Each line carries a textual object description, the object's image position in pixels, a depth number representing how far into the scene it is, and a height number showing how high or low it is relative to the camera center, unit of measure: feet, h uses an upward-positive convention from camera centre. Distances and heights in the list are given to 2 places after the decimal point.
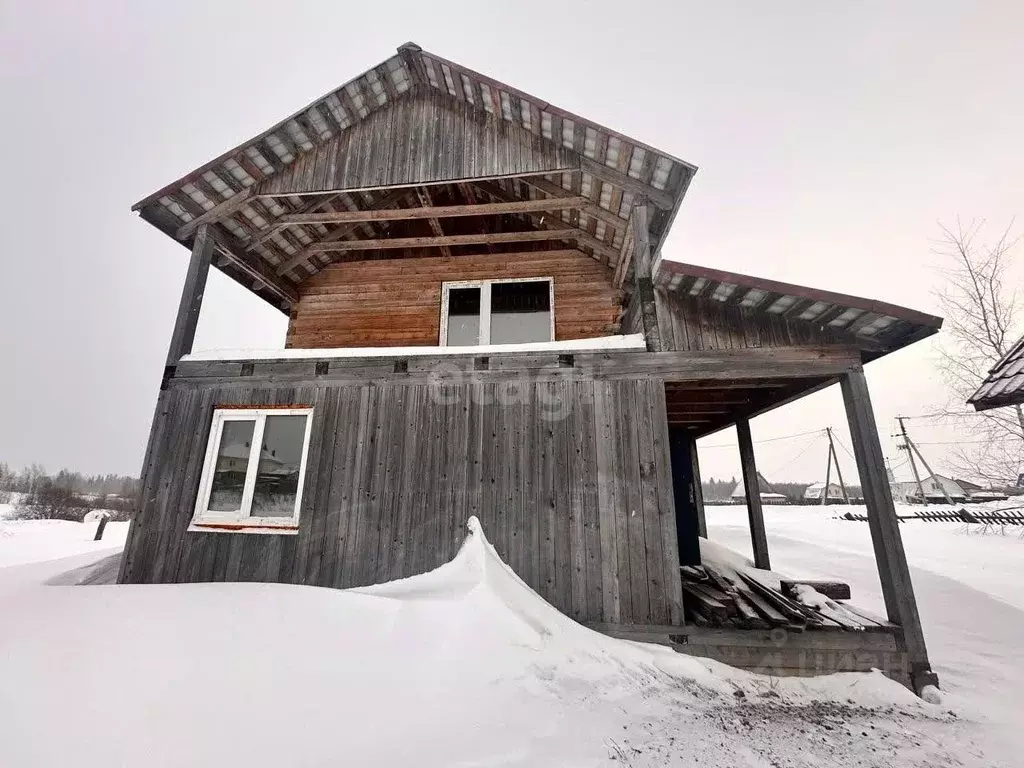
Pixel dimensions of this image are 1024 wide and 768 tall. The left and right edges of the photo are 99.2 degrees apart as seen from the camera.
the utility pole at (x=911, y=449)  109.40 +14.36
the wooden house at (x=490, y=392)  18.38 +5.12
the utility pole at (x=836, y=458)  118.03 +12.27
